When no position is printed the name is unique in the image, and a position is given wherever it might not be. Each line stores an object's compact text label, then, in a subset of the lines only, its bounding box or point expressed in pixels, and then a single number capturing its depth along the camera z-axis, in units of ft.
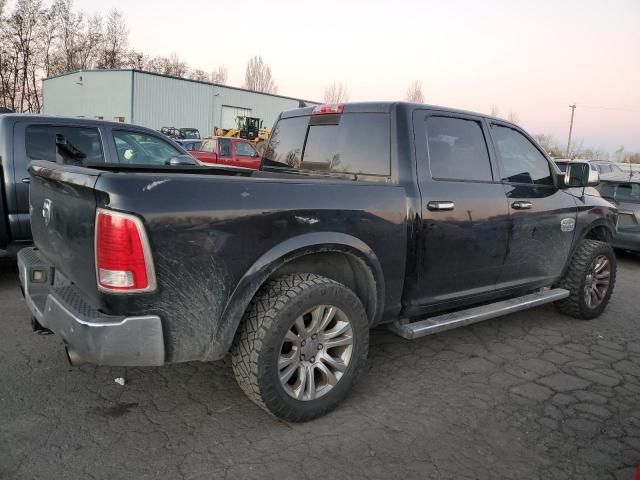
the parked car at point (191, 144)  59.24
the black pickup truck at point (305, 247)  7.62
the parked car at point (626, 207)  26.94
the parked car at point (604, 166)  61.57
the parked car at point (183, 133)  99.61
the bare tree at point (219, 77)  239.58
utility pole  207.41
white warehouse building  120.98
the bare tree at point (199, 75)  215.06
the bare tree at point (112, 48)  181.47
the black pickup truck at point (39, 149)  15.99
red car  55.72
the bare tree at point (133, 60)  185.26
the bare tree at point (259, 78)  225.35
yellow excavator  108.58
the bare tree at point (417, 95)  193.60
